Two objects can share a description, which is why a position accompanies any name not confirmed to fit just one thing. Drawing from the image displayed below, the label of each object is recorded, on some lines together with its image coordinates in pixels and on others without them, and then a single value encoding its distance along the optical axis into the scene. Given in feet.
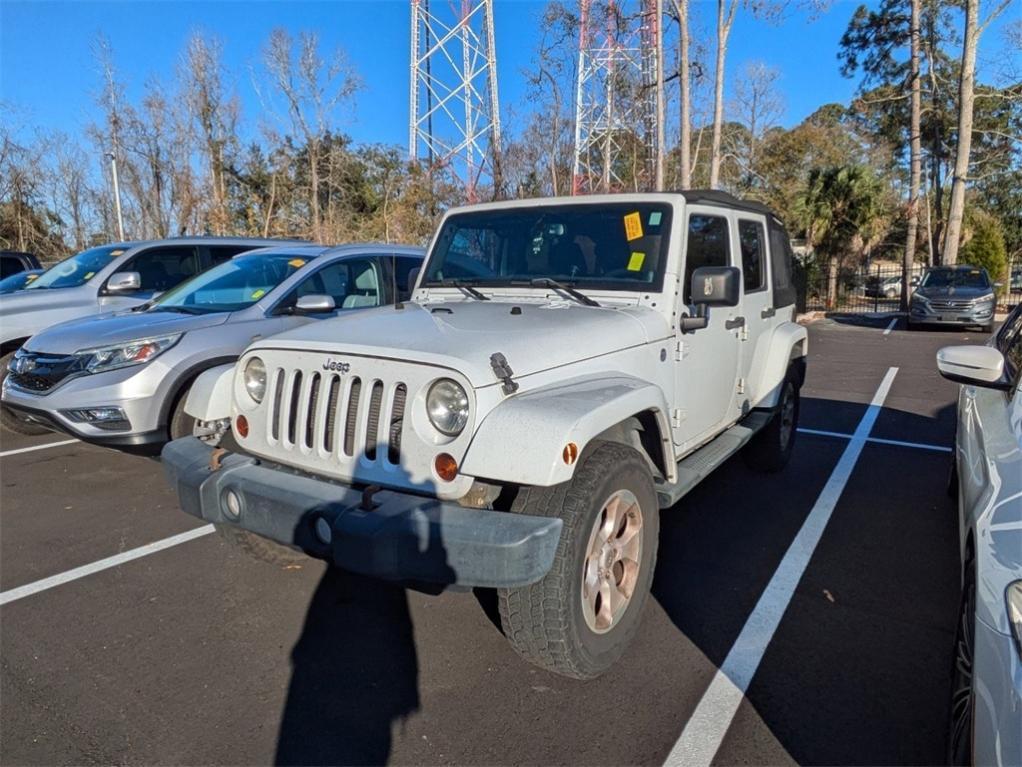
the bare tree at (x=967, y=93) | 65.62
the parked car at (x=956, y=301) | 56.59
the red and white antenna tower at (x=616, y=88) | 55.36
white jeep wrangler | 8.13
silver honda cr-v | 16.44
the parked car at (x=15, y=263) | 45.33
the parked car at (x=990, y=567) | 5.86
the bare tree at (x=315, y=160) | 80.94
